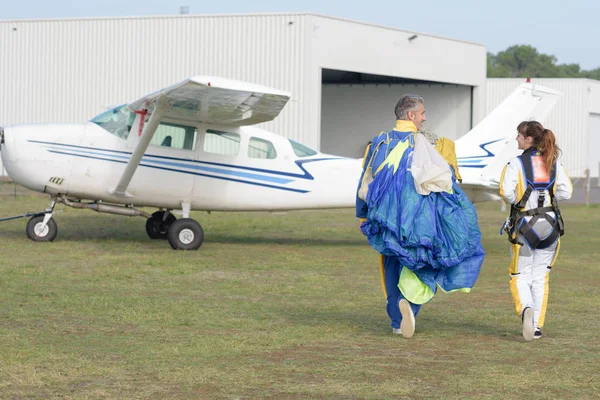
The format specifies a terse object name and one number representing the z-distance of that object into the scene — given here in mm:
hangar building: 28125
